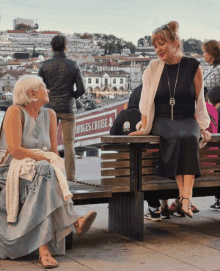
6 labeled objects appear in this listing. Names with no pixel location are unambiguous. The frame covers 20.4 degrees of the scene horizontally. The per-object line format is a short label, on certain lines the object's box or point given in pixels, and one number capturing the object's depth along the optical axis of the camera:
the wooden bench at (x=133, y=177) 4.43
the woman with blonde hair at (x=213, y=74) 5.29
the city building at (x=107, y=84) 151.00
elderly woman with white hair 3.82
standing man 6.58
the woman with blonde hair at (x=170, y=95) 4.50
